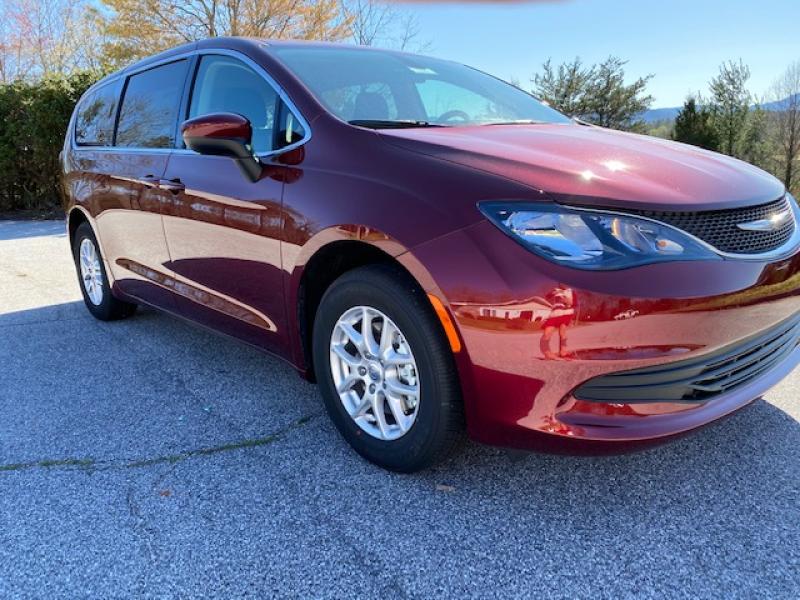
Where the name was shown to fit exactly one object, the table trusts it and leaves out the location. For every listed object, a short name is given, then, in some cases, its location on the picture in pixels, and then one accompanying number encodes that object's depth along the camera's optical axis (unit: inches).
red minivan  73.5
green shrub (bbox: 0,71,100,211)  458.6
